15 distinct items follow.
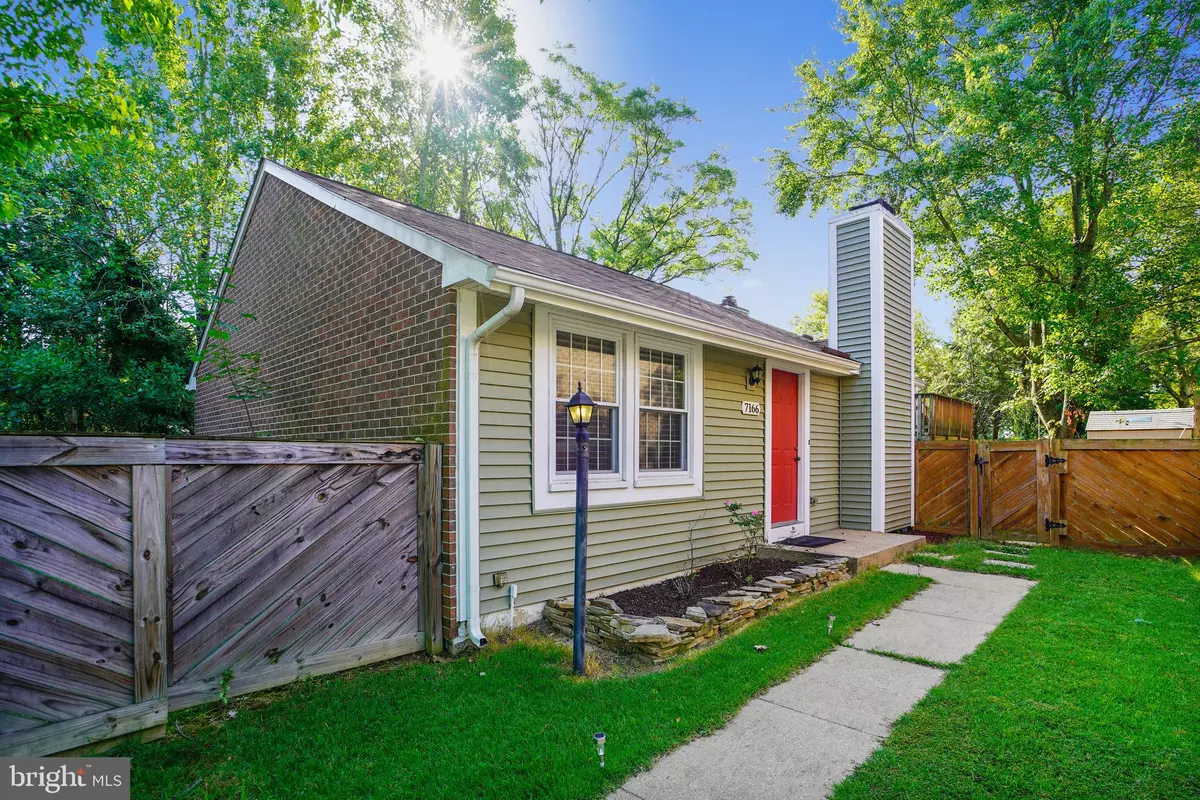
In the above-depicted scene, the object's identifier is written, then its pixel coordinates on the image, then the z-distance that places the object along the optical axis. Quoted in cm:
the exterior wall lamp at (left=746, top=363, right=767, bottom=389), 705
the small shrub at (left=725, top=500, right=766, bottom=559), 629
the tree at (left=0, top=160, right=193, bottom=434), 914
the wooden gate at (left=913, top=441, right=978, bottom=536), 907
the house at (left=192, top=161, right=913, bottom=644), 435
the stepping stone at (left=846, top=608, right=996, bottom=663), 419
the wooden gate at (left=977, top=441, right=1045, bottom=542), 837
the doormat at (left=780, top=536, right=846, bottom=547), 727
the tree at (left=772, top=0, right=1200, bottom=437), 1130
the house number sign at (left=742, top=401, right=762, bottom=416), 699
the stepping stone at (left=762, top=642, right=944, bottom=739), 321
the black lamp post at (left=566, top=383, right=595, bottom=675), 377
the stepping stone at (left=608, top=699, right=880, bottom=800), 252
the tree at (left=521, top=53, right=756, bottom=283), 1998
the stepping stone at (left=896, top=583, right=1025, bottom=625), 503
